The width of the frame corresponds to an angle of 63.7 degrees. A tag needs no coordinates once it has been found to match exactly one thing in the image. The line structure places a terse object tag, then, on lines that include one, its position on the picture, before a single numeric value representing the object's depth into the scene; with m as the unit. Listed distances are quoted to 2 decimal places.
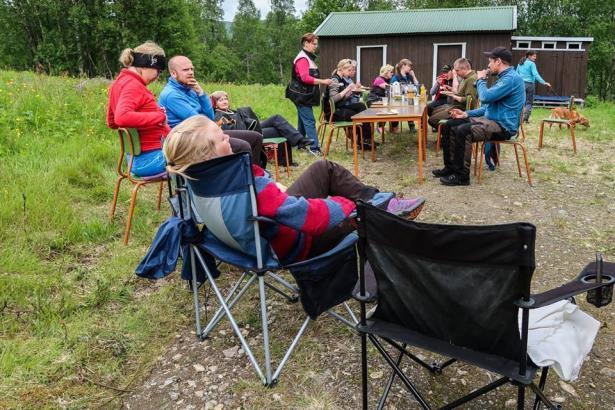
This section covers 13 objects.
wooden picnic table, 5.82
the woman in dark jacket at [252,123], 6.33
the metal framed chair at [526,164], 5.72
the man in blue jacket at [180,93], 4.48
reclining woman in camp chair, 2.28
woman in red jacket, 3.96
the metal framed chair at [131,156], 3.95
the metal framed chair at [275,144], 6.09
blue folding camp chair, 2.23
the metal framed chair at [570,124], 7.81
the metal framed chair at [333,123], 7.40
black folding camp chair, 1.49
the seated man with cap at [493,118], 5.59
